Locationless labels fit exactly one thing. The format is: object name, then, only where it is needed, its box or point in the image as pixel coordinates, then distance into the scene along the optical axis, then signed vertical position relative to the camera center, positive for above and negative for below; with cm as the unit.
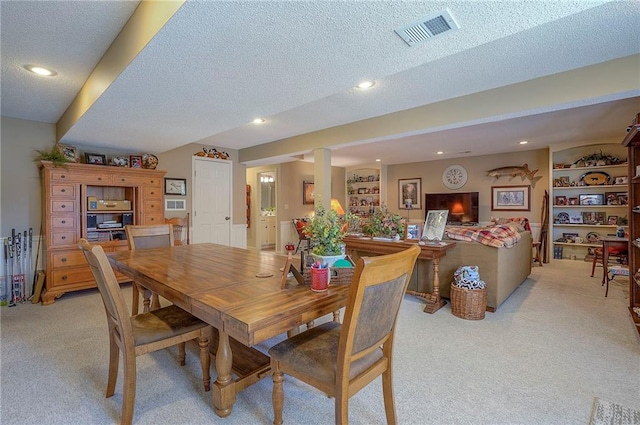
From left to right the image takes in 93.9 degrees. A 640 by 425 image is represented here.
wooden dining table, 126 -42
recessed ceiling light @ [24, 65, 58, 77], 246 +120
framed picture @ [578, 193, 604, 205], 579 +21
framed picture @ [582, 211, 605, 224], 582 -14
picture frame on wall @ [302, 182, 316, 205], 778 +47
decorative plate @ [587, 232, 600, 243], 578 -53
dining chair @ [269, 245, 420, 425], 118 -66
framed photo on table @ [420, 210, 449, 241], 355 -19
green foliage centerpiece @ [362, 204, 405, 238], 381 -19
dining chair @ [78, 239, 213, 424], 150 -68
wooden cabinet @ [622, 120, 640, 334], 277 -3
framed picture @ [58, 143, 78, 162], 386 +79
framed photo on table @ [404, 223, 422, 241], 364 -28
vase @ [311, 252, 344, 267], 168 -27
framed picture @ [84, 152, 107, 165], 406 +74
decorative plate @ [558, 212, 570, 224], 603 -17
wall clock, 738 +85
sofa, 324 -60
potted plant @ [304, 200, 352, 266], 169 -15
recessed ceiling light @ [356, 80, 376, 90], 285 +122
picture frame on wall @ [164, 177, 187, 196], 514 +44
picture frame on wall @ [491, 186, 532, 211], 659 +27
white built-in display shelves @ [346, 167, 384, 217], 902 +64
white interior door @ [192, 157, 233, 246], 553 +21
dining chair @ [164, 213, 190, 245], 473 -28
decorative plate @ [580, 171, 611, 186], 563 +60
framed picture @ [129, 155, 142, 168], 443 +76
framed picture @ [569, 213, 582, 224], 597 -17
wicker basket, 301 -94
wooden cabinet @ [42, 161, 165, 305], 361 +2
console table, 326 -46
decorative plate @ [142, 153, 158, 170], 459 +78
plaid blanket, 326 -29
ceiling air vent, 151 +97
